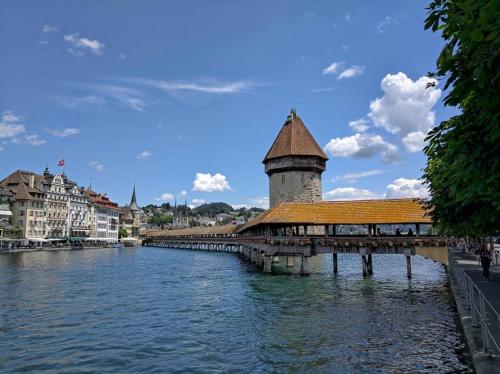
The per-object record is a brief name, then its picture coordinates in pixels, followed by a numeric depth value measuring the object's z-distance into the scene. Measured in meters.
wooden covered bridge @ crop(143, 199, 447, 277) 23.92
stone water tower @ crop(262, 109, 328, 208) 44.59
